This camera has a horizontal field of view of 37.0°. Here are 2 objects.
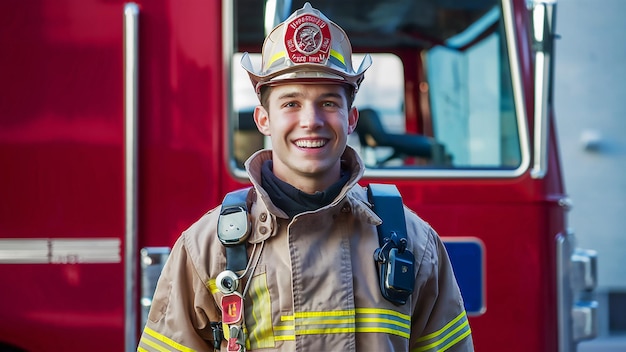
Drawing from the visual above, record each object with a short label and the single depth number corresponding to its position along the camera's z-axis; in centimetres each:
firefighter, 195
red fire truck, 343
